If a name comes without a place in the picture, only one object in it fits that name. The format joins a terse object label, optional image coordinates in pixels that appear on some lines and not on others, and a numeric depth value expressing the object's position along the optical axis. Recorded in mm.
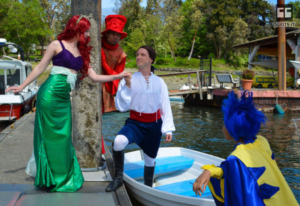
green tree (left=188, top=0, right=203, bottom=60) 52081
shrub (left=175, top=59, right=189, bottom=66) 47844
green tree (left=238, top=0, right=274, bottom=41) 54062
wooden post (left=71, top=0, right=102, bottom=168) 4332
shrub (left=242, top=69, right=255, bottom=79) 16797
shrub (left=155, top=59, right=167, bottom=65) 48962
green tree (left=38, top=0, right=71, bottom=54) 50784
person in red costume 4574
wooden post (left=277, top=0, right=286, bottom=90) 17125
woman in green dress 3467
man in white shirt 3682
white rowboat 3918
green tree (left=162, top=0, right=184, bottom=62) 49431
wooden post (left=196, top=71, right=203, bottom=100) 19062
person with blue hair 2053
